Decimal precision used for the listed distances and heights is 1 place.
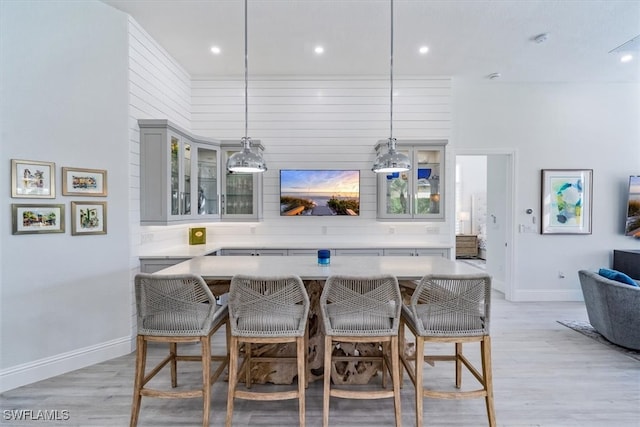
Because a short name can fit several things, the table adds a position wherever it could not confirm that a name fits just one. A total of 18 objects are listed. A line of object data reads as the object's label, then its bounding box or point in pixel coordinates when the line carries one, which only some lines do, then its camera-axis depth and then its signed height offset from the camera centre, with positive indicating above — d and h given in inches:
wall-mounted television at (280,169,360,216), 176.9 +9.7
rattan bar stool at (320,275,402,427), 76.1 -28.0
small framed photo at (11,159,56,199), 99.6 +9.6
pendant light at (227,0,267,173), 97.3 +15.2
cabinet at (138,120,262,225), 133.0 +13.7
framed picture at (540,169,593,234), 187.9 +7.9
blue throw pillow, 125.1 -28.3
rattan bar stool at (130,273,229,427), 76.2 -28.4
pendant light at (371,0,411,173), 100.7 +15.9
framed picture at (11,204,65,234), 100.4 -3.8
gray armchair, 118.9 -40.8
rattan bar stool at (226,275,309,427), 76.0 -28.3
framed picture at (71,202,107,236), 111.7 -4.1
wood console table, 342.6 -42.0
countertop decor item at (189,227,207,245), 171.3 -16.0
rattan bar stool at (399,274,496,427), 76.0 -28.5
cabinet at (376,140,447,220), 167.3 +11.7
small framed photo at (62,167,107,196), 110.0 +9.6
